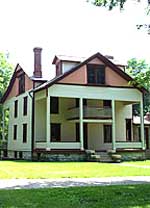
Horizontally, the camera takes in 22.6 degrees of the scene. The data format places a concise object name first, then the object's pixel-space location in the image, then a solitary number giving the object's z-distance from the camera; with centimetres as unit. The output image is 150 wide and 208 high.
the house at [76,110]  2786
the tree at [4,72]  4422
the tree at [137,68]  4441
